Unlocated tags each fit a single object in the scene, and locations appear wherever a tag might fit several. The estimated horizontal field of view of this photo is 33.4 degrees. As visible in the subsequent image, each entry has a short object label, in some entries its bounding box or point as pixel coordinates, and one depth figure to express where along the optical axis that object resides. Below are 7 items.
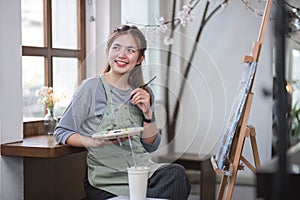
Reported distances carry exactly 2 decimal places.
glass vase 2.92
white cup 2.06
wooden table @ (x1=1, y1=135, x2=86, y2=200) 2.45
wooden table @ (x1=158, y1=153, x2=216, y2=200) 3.34
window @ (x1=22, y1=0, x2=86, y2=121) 2.91
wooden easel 2.36
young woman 2.36
